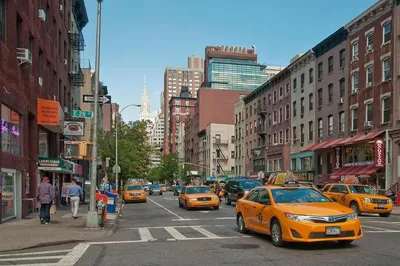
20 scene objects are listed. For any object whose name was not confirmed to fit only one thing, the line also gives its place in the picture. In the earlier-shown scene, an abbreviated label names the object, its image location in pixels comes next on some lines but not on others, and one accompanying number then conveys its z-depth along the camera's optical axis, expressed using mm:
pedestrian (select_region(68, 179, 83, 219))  19609
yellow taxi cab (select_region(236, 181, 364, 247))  10141
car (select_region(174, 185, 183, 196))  57309
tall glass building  132250
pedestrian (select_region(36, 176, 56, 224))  17203
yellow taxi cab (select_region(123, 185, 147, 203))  38875
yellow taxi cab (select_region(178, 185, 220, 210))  25661
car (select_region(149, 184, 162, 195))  64688
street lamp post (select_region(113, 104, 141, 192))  40000
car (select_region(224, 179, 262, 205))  29947
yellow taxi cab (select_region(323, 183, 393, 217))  21781
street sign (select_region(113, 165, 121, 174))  40000
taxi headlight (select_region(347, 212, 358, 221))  10492
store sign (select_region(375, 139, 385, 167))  32562
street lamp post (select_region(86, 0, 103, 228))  15484
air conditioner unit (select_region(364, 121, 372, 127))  35188
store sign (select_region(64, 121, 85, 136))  24891
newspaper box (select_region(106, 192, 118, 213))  22656
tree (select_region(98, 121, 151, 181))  53906
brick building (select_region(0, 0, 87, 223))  18172
